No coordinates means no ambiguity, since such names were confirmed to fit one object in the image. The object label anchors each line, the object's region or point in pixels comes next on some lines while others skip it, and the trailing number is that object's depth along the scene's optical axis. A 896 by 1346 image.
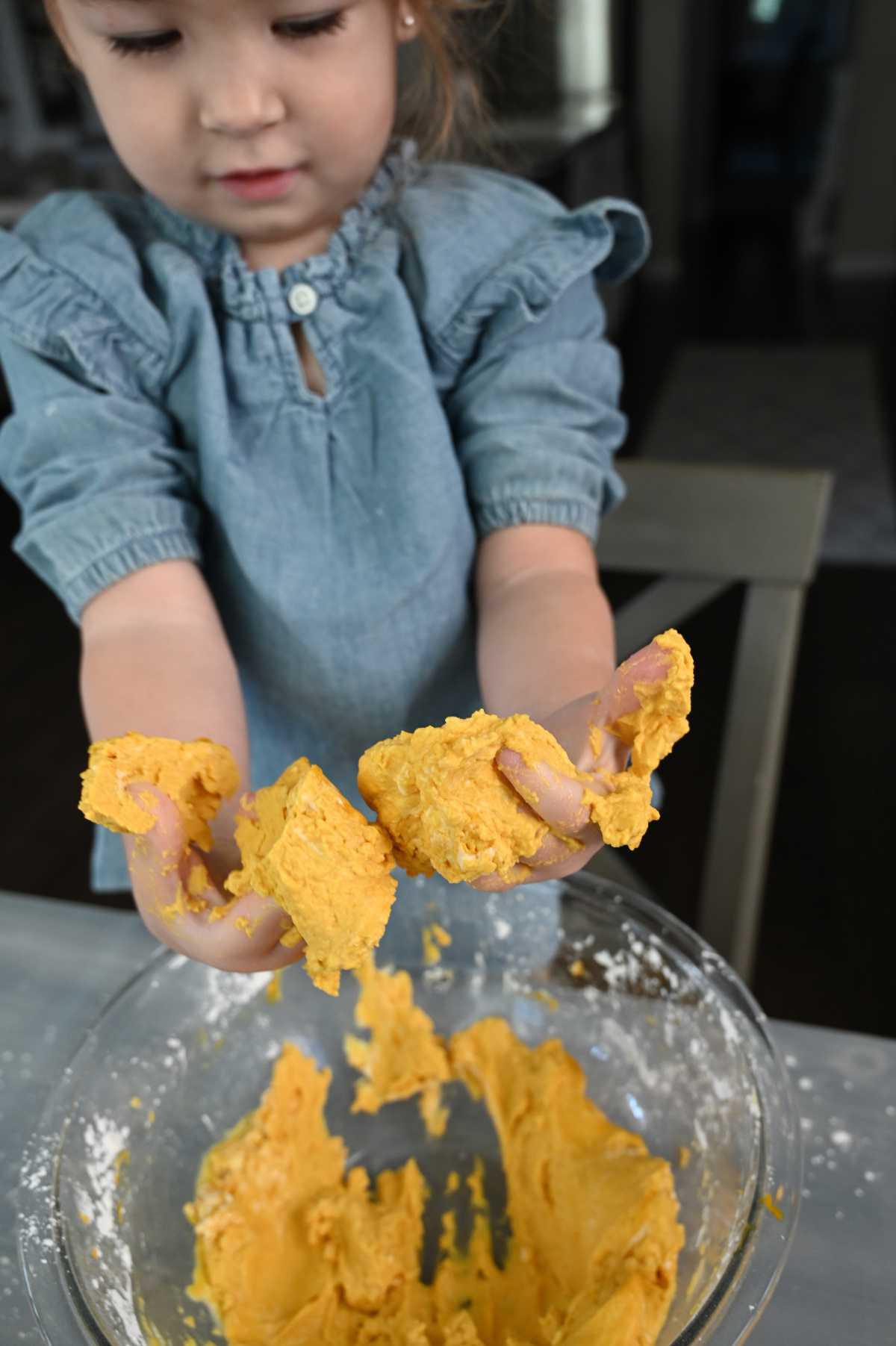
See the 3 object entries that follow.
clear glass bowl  0.41
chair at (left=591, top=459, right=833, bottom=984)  0.75
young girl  0.56
